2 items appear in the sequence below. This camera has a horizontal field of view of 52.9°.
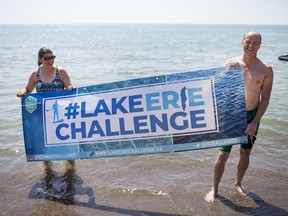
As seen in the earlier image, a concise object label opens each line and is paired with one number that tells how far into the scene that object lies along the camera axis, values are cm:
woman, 443
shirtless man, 342
